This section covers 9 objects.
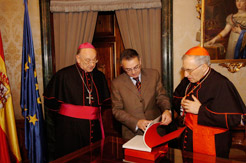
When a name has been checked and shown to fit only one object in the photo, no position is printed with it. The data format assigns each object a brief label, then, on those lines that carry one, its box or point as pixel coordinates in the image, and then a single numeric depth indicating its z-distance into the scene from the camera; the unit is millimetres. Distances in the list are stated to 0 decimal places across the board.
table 1536
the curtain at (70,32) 3543
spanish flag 2818
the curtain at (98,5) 3330
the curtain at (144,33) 3381
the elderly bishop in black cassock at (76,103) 2684
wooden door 3820
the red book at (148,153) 1547
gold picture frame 2990
